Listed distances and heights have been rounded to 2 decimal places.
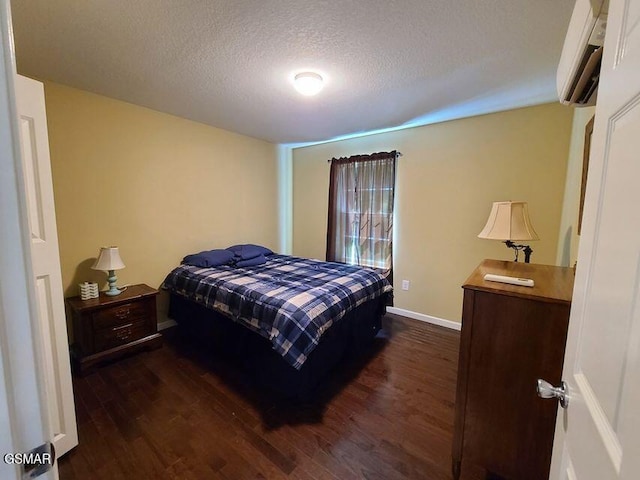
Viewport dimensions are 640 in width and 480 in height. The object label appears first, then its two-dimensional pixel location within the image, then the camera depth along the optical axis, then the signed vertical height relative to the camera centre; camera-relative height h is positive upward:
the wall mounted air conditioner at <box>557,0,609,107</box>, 0.82 +0.58
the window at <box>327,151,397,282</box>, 3.50 +0.05
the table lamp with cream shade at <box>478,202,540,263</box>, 1.66 -0.05
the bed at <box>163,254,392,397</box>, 1.89 -0.81
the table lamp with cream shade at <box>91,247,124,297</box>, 2.35 -0.46
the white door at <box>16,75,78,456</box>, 1.27 -0.26
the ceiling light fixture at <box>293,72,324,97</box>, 2.05 +1.01
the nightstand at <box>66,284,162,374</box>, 2.20 -1.00
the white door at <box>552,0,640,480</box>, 0.45 -0.14
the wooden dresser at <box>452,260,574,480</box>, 1.13 -0.69
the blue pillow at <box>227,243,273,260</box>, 3.33 -0.49
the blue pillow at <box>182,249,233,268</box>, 3.04 -0.53
